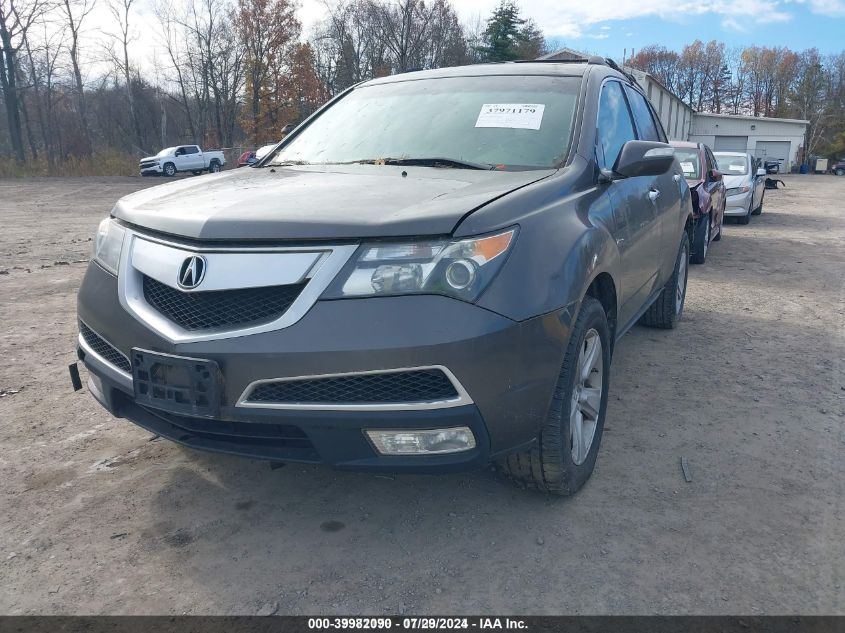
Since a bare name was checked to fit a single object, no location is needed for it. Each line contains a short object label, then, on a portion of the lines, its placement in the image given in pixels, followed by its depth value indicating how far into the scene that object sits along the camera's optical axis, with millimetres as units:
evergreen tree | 49000
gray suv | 2129
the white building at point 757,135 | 55094
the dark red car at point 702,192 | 8555
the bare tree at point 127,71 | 46478
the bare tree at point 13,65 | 36500
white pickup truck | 34781
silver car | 13141
